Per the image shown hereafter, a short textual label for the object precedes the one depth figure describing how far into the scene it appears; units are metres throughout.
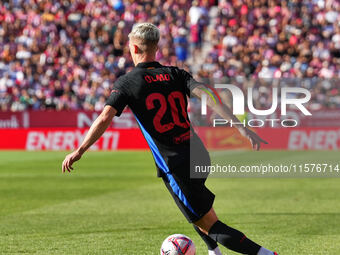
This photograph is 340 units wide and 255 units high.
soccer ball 14.82
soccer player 12.73
